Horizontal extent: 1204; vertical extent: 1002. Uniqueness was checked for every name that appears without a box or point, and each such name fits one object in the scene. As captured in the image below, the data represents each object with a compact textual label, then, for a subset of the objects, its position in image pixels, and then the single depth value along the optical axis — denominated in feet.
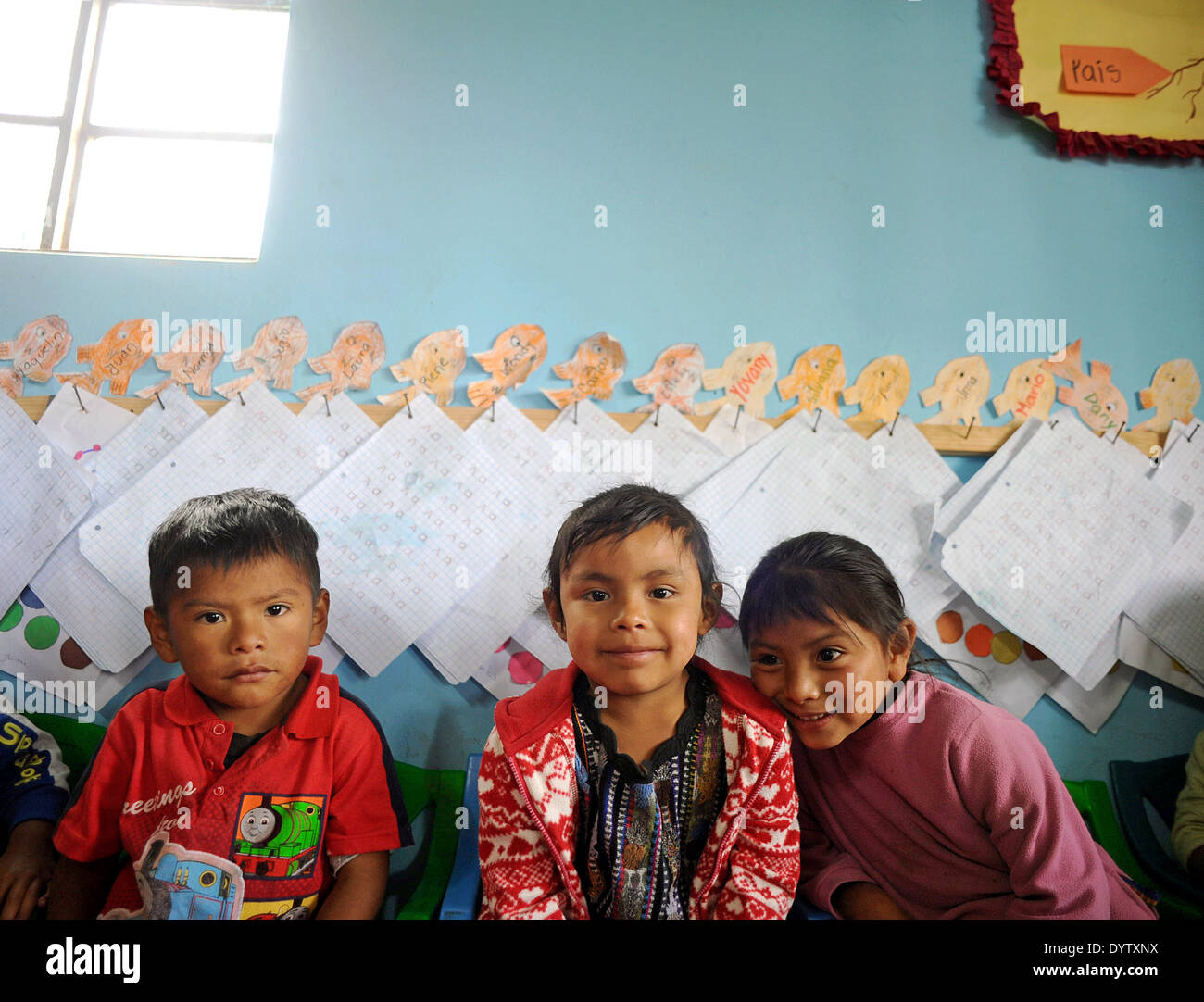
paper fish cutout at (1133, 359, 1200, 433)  4.37
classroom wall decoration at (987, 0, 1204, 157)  4.55
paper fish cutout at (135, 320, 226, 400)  4.21
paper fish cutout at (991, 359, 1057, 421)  4.31
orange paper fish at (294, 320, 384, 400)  4.22
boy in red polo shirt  3.10
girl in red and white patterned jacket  3.04
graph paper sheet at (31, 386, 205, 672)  4.00
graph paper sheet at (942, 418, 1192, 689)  4.09
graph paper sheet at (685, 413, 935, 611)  4.13
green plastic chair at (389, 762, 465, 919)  3.43
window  4.55
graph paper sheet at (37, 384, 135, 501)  4.14
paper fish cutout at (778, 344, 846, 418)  4.31
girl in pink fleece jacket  3.17
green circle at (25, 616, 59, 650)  4.02
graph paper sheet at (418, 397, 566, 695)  4.02
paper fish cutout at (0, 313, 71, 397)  4.22
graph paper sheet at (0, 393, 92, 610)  4.06
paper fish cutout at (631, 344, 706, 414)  4.28
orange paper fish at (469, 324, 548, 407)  4.25
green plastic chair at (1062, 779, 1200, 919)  3.82
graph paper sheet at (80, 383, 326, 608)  4.01
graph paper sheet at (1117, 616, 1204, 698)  4.14
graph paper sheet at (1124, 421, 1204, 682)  4.14
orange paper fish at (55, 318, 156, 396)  4.20
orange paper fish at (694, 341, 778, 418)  4.28
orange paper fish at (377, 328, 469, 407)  4.25
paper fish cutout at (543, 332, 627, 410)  4.26
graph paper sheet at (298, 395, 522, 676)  4.01
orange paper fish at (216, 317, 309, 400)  4.21
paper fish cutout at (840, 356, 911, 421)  4.30
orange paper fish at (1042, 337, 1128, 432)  4.33
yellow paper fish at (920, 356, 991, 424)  4.30
